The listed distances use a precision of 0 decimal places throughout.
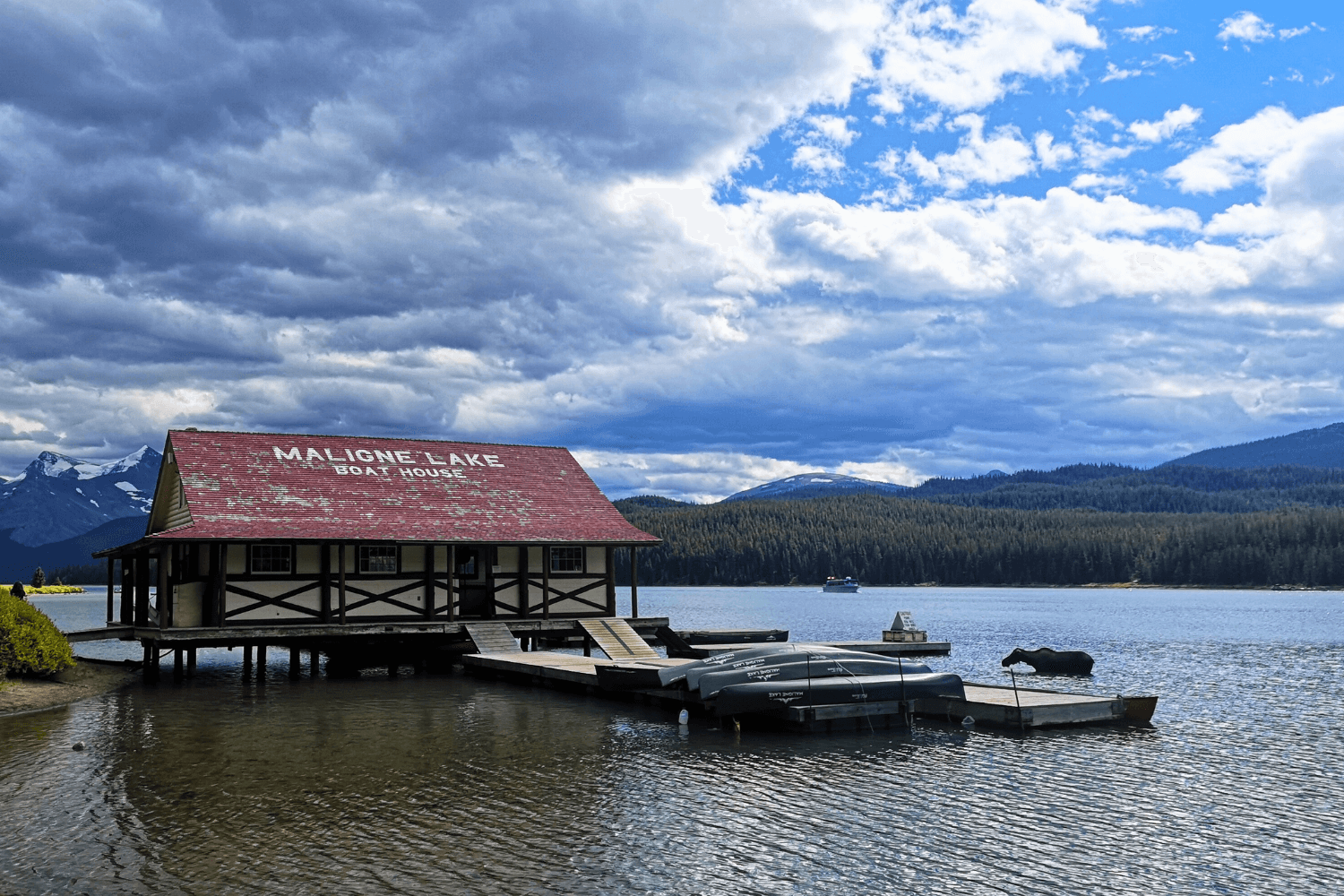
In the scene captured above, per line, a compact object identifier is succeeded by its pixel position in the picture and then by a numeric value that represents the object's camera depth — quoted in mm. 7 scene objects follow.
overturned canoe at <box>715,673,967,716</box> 23547
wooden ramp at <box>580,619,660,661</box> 33656
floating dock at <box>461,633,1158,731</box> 23812
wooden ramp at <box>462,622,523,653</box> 34469
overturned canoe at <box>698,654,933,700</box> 24375
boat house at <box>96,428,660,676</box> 32500
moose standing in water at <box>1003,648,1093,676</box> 39562
